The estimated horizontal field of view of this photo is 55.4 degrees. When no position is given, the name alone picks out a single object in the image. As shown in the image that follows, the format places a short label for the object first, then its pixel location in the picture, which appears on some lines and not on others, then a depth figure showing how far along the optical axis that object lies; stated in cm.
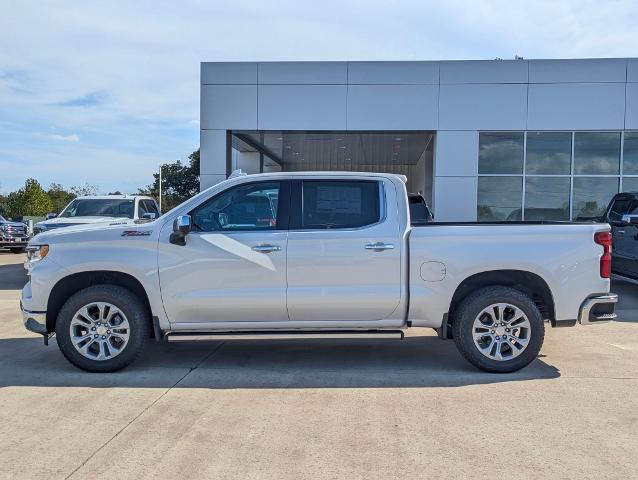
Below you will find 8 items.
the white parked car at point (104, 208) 1313
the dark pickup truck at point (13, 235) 2066
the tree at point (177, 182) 7181
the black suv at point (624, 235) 1077
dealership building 1518
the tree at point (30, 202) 4059
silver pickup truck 584
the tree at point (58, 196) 5130
